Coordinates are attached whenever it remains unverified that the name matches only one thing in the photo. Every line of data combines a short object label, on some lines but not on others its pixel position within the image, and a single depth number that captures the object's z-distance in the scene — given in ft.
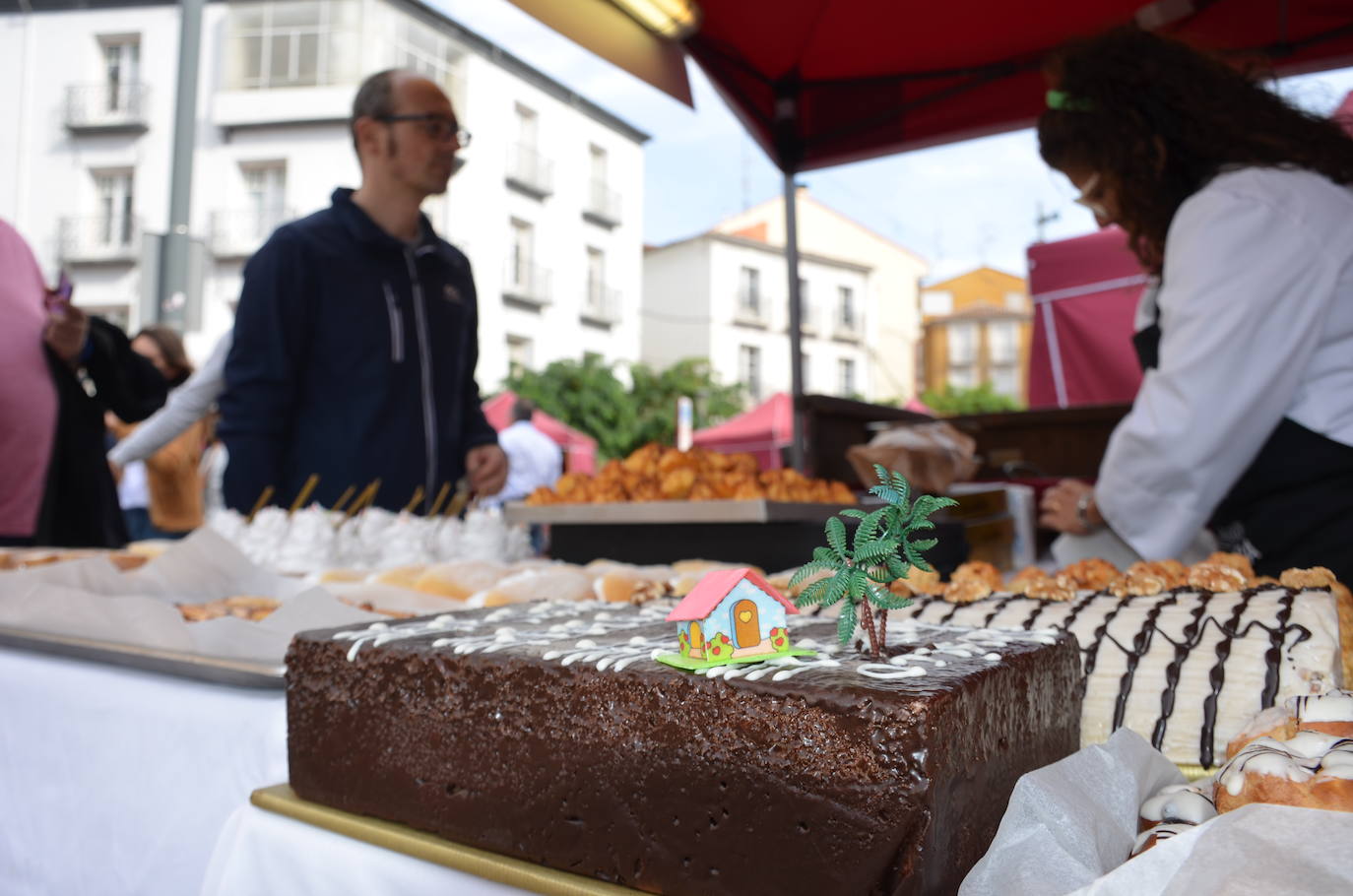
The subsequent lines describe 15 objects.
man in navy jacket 7.81
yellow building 124.67
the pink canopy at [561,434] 42.09
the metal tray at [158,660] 3.71
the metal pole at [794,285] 14.17
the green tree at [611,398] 63.26
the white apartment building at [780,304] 94.02
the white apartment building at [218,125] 57.77
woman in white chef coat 5.68
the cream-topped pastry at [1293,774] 2.02
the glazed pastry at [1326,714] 2.32
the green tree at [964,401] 84.12
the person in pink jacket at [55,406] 7.84
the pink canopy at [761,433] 42.27
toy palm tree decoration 2.33
